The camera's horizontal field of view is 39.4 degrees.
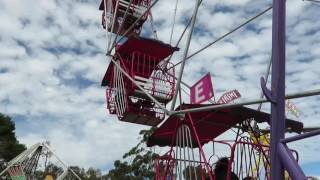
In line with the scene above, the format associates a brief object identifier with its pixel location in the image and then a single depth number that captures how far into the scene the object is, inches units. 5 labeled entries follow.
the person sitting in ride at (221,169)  302.4
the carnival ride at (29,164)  939.3
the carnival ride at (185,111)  156.9
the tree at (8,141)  1780.3
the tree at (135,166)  1887.3
